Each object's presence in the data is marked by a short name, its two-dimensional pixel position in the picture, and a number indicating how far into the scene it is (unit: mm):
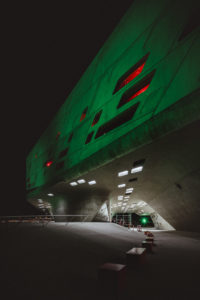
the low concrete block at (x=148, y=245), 9634
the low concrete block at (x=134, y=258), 6696
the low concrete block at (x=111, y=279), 4354
